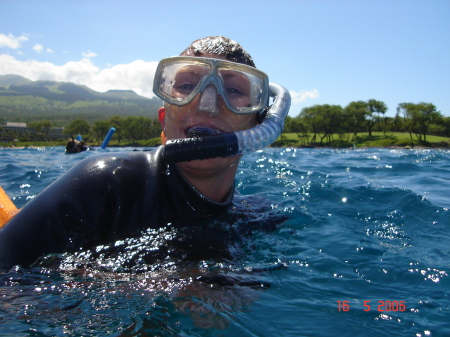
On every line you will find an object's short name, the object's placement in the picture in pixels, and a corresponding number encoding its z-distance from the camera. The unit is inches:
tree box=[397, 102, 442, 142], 2080.5
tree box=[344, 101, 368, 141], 2340.1
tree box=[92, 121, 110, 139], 3447.3
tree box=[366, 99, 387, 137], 2388.3
